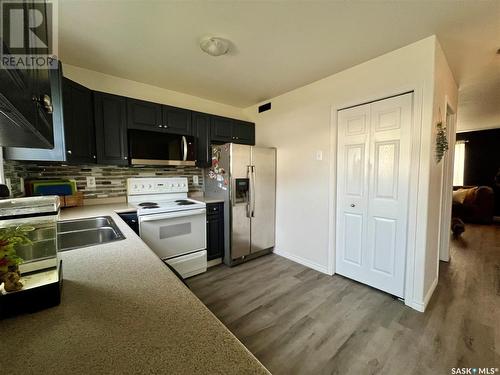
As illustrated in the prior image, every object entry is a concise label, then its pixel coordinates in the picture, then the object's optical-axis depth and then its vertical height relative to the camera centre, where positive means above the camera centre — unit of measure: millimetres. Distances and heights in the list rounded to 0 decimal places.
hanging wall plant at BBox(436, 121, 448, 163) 1940 +345
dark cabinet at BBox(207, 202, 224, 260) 2729 -703
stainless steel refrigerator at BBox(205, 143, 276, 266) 2748 -222
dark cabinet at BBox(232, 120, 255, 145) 3238 +713
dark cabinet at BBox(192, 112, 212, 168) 2846 +542
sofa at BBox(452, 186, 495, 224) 4914 -614
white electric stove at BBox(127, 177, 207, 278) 2200 -504
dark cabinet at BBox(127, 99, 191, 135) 2395 +720
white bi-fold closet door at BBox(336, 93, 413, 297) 1991 -136
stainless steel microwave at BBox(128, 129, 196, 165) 2355 +341
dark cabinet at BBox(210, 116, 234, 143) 3003 +700
